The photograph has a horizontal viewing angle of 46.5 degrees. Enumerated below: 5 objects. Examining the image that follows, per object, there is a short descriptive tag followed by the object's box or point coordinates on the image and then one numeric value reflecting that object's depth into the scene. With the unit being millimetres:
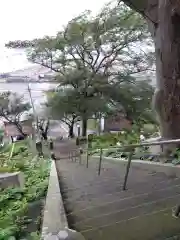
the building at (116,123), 15372
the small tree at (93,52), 12855
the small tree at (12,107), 16477
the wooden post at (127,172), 2887
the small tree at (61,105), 13681
